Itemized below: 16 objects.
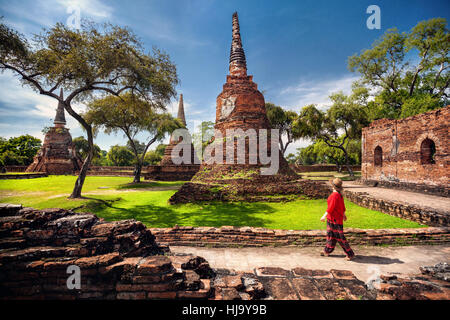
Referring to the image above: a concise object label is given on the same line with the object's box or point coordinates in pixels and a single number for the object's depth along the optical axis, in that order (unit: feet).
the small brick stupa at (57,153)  85.51
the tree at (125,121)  54.82
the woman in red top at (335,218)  13.17
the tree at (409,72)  57.82
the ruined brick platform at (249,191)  29.84
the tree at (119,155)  147.33
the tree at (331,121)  63.36
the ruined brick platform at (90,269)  8.24
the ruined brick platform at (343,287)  8.04
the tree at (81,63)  27.61
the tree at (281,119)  74.18
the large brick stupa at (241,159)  30.50
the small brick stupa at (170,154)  76.79
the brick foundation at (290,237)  15.52
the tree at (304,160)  180.89
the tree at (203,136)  111.55
